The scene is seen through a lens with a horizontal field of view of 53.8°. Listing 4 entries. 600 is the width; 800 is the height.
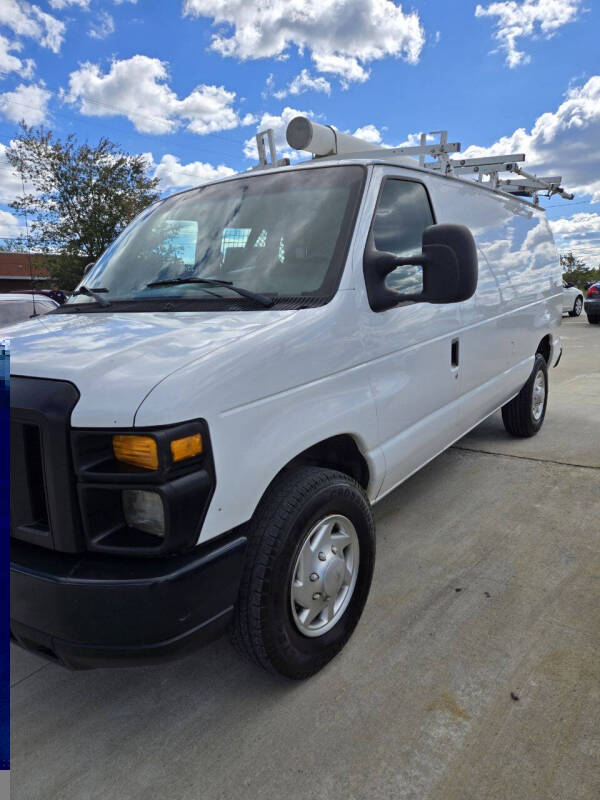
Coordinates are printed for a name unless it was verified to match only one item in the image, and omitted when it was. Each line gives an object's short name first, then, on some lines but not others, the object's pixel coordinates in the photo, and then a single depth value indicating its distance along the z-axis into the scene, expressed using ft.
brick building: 102.27
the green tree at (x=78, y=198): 66.44
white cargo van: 5.83
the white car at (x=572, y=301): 65.62
